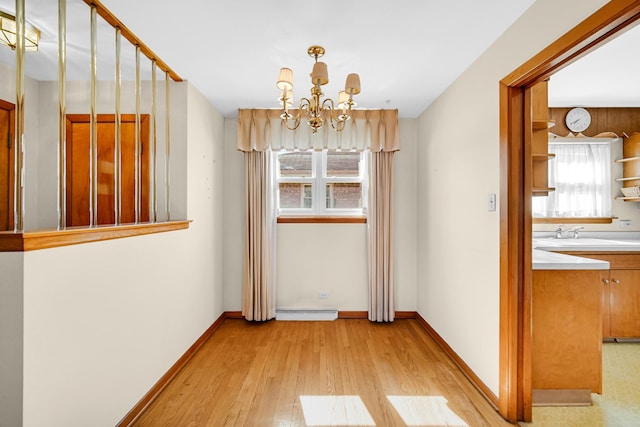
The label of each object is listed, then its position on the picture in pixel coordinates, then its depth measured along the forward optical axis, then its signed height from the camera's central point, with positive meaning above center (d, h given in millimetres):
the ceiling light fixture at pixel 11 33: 1799 +1116
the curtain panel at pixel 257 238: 3424 -302
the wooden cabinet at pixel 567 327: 1918 -731
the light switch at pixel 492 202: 1999 +56
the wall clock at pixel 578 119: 3355 +1005
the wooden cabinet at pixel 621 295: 2785 -774
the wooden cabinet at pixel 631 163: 3191 +503
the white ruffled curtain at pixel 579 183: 3379 +309
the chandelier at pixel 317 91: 1733 +716
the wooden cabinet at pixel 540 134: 2004 +515
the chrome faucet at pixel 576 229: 3308 -204
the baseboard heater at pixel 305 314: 3479 -1180
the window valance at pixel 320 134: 3350 +855
